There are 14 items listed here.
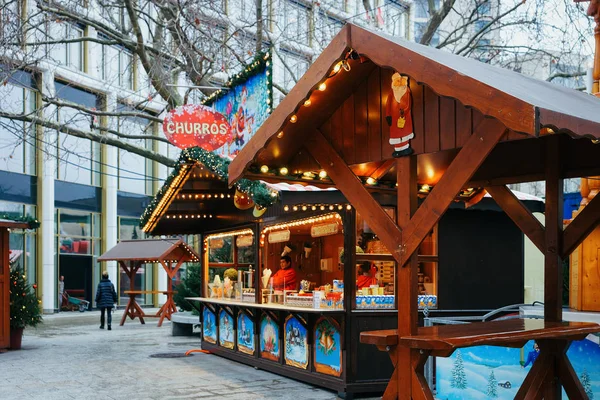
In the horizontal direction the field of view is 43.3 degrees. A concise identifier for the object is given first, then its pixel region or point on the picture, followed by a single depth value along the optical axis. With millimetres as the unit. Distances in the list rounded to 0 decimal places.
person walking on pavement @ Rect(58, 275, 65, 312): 29970
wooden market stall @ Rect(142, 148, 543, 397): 10281
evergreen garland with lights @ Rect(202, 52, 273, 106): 11711
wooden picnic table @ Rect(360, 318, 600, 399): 5480
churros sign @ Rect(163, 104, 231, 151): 12320
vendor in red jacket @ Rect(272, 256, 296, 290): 12352
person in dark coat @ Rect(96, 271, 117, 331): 20781
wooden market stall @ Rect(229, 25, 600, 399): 5262
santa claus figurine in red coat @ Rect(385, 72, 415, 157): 6184
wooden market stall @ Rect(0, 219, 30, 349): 15094
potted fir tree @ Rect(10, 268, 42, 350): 15594
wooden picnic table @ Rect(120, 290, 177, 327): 22047
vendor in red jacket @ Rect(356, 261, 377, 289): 10578
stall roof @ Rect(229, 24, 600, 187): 4832
